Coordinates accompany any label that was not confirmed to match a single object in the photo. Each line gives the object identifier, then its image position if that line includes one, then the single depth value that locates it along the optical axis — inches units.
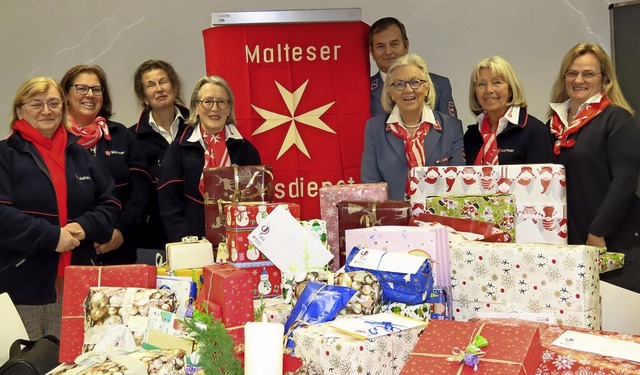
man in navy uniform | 157.8
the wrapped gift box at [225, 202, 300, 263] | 91.1
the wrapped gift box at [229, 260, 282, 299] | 91.1
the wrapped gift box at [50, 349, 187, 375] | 62.4
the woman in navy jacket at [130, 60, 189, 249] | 152.6
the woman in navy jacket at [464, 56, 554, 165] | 134.0
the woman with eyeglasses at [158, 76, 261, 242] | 132.3
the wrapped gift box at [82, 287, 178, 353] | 77.6
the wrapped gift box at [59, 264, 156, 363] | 83.4
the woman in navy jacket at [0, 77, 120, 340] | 118.7
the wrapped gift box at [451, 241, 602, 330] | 76.0
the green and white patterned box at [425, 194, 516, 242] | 93.4
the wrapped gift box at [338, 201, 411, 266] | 92.4
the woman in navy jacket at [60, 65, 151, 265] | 147.8
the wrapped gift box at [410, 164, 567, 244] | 96.3
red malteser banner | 159.5
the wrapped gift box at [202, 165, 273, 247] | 103.8
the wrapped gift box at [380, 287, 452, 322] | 75.5
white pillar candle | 57.2
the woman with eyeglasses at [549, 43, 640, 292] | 132.3
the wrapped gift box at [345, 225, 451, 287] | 81.5
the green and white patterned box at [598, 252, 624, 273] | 91.3
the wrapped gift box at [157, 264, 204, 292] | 86.0
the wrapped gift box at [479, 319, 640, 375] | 62.7
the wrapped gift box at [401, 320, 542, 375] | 60.2
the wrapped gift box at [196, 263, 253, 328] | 74.9
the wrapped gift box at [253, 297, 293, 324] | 79.6
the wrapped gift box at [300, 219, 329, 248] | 90.1
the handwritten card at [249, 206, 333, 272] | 88.2
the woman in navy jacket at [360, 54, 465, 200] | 130.0
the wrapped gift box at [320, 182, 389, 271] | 98.4
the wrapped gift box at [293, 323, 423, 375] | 65.4
